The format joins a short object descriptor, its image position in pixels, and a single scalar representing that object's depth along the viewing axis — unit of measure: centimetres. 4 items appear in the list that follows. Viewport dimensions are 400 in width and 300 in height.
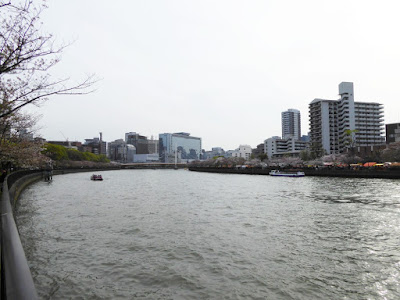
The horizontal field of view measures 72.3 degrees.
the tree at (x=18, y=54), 706
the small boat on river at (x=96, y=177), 6146
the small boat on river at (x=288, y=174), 6619
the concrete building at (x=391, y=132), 8656
